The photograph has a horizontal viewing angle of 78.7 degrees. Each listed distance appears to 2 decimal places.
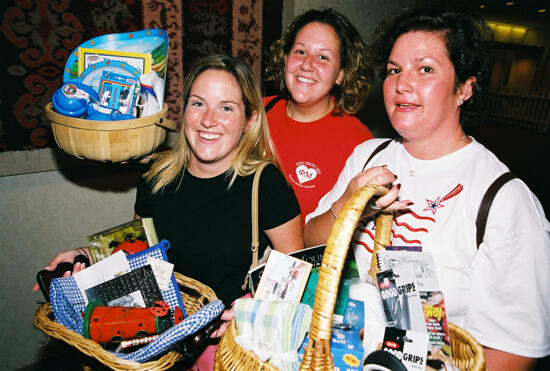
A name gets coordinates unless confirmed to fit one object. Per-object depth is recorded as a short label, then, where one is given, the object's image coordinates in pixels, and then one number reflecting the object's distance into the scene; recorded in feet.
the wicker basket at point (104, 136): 4.06
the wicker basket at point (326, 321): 2.36
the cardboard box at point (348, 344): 2.89
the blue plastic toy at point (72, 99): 4.13
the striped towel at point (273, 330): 2.69
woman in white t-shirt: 3.23
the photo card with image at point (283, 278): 3.20
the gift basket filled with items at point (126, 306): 3.12
